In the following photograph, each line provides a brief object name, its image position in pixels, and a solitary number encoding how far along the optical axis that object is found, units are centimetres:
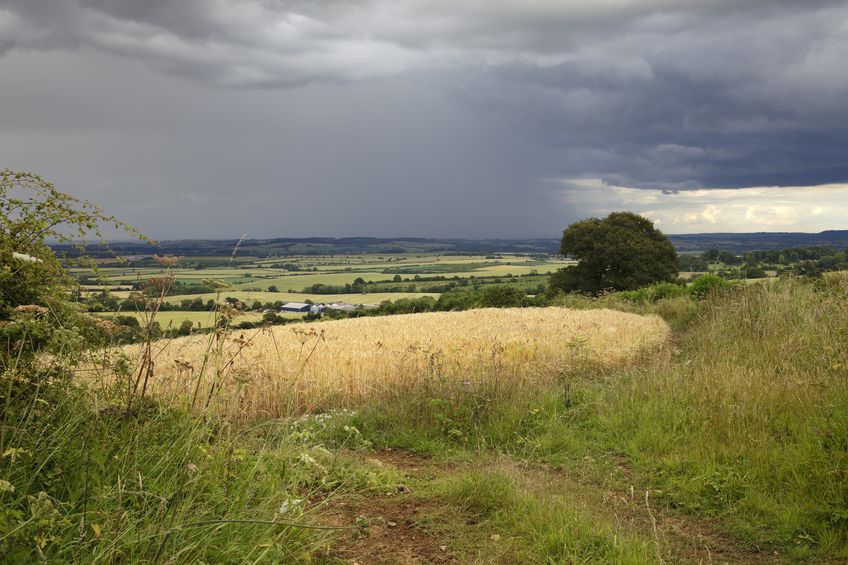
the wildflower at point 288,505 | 410
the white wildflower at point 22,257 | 451
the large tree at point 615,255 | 5028
